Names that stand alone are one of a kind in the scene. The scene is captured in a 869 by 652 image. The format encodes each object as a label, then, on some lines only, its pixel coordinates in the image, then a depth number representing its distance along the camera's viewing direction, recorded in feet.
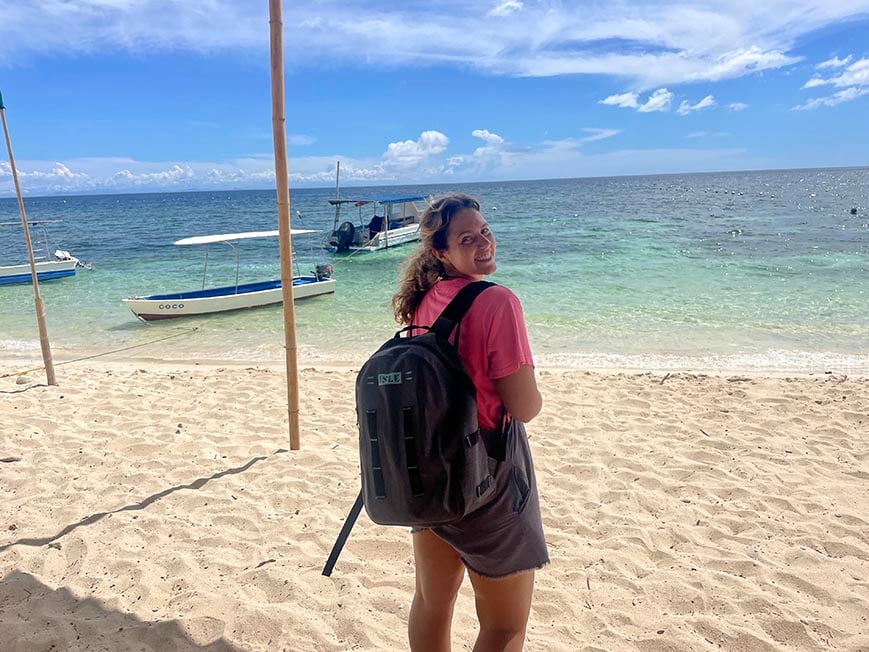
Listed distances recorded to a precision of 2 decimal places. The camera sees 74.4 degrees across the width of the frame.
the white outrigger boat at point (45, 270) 57.47
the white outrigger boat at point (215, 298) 40.01
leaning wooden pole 17.87
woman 4.58
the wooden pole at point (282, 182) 11.08
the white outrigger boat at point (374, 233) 80.79
